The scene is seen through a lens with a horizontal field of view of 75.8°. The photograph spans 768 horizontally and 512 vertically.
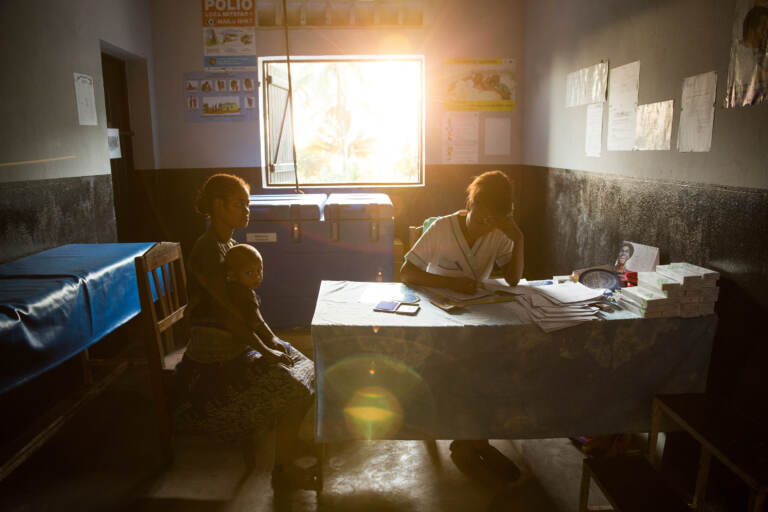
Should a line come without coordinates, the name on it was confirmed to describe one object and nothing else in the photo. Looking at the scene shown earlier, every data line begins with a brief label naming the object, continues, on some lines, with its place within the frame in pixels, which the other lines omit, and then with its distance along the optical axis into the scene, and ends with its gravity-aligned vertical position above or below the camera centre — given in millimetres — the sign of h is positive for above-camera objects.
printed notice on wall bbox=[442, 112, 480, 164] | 4496 +257
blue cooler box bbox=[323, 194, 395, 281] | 3777 -566
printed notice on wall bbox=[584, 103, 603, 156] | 2998 +216
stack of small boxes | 1842 -484
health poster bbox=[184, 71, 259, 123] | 4352 +609
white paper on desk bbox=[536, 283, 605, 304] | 2014 -535
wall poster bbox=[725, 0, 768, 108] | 1735 +391
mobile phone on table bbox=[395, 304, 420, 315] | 1942 -563
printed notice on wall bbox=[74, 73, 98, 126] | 3119 +422
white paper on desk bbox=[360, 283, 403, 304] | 2109 -557
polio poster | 4246 +1127
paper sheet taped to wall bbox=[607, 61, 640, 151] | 2613 +325
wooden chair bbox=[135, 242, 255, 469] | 2074 -682
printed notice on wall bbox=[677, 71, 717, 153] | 2014 +218
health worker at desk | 2186 -403
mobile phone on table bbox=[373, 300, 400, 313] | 1967 -559
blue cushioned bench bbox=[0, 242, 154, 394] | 1689 -542
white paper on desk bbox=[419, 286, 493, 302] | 2084 -549
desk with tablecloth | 1832 -771
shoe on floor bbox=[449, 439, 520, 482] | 2141 -1289
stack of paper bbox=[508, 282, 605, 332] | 1845 -549
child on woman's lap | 1971 -477
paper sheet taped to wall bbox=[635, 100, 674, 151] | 2305 +189
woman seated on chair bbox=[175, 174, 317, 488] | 1869 -809
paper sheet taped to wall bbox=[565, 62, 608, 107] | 2957 +508
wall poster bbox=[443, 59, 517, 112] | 4414 +713
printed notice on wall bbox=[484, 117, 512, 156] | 4500 +266
